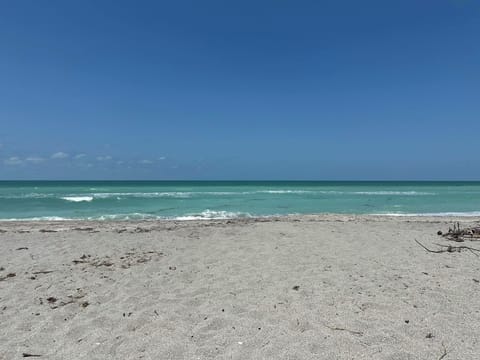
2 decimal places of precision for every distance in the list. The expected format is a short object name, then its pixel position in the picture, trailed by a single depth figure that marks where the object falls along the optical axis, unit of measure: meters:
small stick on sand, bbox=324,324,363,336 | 3.13
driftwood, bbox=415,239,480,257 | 6.30
